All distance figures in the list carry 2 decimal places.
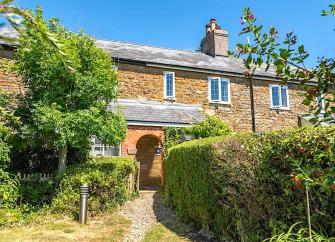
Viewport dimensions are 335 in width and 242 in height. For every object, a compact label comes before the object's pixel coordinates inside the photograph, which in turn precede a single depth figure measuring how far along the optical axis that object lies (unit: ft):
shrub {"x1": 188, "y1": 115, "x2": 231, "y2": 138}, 53.21
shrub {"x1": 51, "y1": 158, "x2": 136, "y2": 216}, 33.04
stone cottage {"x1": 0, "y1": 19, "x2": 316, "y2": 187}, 55.21
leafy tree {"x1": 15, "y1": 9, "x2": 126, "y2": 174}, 33.09
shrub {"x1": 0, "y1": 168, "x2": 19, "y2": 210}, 31.29
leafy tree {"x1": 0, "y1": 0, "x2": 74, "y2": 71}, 3.44
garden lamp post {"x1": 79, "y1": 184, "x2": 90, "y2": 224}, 31.04
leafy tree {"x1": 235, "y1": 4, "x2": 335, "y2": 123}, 7.32
